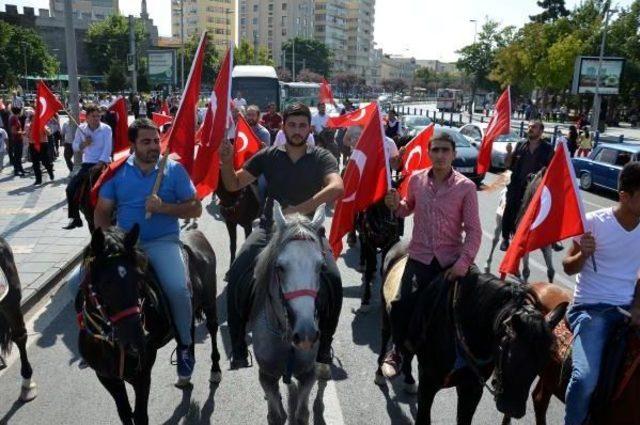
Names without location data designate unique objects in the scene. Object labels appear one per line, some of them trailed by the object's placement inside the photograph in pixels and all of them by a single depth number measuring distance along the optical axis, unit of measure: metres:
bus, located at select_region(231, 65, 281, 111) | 27.23
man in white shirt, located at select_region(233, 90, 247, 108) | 19.62
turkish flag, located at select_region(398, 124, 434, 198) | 7.27
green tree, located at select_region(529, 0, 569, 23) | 74.06
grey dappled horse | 3.06
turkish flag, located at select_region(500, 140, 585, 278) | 3.97
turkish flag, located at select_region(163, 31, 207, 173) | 4.85
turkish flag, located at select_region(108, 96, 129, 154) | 10.03
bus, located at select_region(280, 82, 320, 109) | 41.09
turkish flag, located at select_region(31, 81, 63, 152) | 10.91
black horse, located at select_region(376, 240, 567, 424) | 3.27
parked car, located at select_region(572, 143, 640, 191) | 16.28
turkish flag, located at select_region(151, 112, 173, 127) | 13.12
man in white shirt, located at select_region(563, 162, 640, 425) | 3.50
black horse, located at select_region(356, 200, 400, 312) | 7.11
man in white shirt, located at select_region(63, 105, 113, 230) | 9.10
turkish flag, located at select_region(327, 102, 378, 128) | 9.52
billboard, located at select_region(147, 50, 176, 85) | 40.19
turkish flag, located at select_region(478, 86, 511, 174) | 8.72
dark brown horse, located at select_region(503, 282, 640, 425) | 3.44
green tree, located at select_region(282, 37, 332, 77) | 116.06
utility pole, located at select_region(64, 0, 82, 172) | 13.22
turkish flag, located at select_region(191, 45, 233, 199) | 5.11
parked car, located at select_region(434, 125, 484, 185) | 18.17
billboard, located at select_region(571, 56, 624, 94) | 31.59
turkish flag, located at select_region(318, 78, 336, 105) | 19.24
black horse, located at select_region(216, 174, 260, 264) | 8.15
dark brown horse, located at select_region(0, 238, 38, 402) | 4.90
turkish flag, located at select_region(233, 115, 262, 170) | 8.65
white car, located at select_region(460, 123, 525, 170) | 20.30
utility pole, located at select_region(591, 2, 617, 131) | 30.06
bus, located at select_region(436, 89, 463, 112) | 48.95
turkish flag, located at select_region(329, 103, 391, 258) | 5.38
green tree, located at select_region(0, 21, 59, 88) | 54.47
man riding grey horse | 4.26
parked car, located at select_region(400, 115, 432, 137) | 24.53
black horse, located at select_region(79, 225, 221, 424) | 3.54
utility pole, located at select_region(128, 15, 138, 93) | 23.99
